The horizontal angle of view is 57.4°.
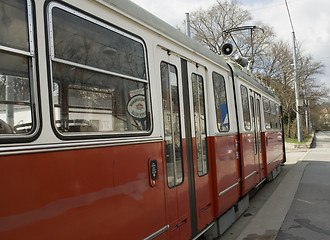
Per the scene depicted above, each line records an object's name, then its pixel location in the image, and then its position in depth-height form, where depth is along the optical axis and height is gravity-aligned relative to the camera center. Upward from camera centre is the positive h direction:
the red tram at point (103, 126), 1.86 +0.04
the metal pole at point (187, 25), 10.15 +3.42
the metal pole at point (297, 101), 23.07 +1.37
